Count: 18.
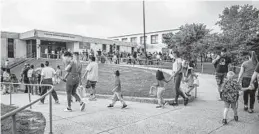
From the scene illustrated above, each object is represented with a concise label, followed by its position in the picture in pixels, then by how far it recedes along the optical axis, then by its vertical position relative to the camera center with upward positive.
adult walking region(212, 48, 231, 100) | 7.19 -0.05
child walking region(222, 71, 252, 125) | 4.88 -0.66
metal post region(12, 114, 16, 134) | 2.75 -0.83
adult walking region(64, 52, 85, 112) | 6.29 -0.43
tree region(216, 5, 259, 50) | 15.48 +3.13
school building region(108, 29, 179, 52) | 44.73 +5.48
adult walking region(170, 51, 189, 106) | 6.64 -0.30
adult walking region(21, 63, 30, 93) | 12.59 -0.68
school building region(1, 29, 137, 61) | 29.70 +3.28
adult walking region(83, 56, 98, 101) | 8.01 -0.36
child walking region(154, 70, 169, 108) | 6.45 -0.69
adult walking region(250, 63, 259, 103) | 4.73 -0.23
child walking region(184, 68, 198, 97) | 7.61 -0.64
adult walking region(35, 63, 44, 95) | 11.95 -0.79
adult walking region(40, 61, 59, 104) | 8.38 -0.46
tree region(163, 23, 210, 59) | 24.88 +3.26
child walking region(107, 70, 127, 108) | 6.65 -0.87
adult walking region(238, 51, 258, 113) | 5.96 -0.27
